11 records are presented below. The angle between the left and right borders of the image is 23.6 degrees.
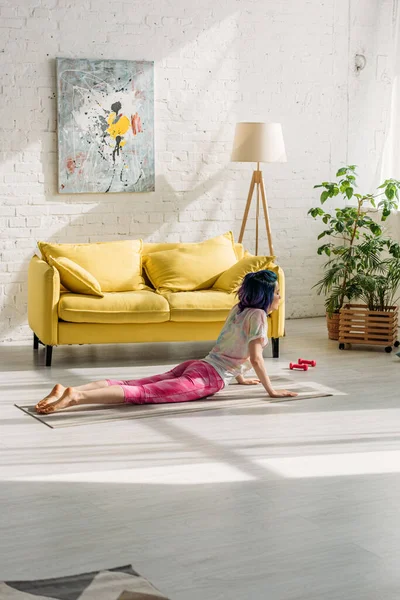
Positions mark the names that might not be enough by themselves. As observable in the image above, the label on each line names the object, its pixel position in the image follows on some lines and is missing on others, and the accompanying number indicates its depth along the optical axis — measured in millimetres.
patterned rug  2857
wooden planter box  7352
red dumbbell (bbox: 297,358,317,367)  6668
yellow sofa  6641
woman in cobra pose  5469
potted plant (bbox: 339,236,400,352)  7363
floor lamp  7750
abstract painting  7684
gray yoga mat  5168
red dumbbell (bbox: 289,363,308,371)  6543
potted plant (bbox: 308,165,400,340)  7605
